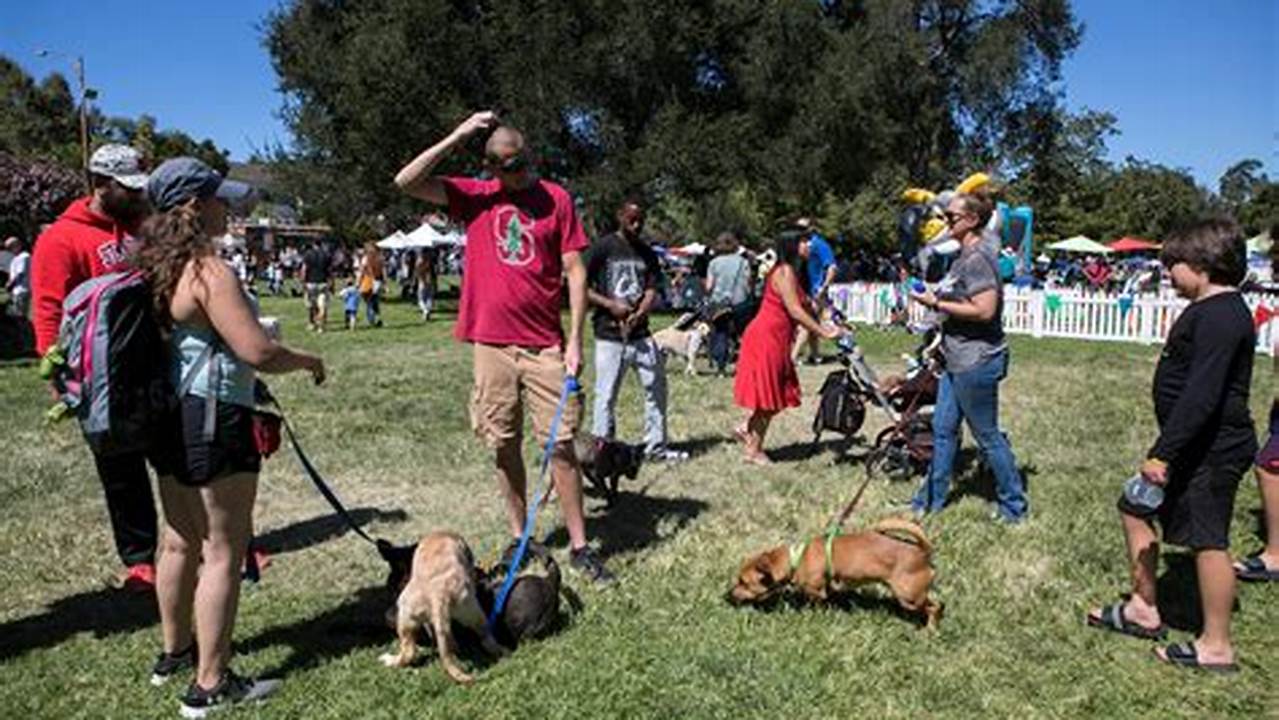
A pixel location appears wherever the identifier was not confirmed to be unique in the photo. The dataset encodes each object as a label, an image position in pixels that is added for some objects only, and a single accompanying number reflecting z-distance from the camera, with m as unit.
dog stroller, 6.66
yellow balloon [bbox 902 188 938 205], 14.68
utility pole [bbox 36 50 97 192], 37.79
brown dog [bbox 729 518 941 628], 4.04
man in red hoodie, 4.07
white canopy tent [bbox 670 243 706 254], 26.79
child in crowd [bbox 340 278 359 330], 19.42
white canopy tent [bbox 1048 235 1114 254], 40.06
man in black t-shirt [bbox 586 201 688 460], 6.93
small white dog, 12.10
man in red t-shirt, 4.45
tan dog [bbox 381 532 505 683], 3.54
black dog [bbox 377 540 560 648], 3.85
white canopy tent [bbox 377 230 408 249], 31.86
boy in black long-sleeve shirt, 3.53
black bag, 7.09
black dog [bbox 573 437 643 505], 5.75
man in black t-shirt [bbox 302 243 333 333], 18.66
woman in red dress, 7.05
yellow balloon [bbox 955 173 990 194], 9.23
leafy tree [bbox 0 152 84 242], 27.67
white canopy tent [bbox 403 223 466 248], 30.08
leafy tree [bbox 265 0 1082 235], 24.34
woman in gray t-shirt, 5.12
